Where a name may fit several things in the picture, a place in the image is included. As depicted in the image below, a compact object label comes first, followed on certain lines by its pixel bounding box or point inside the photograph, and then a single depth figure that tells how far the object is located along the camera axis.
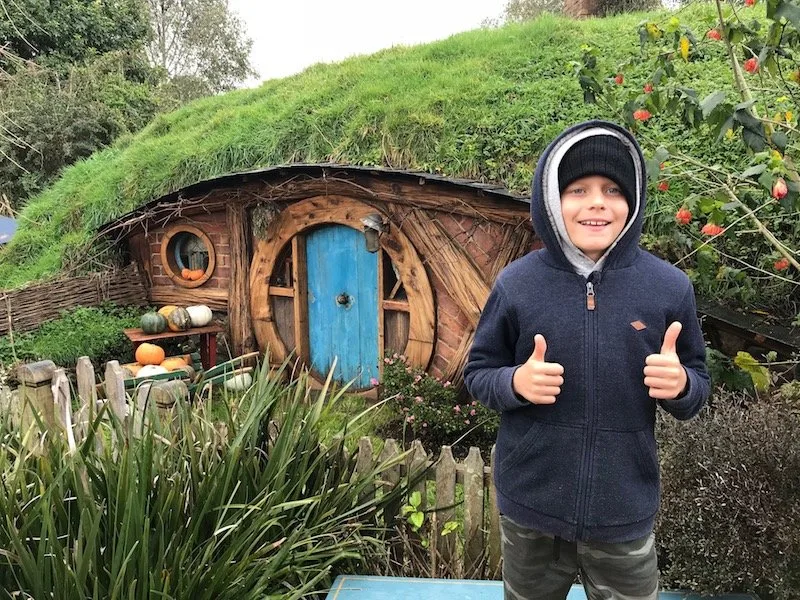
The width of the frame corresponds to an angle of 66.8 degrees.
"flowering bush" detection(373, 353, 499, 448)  5.29
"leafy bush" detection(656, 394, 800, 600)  2.33
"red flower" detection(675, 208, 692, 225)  3.18
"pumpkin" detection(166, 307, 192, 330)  7.12
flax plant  2.08
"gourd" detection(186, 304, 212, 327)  7.24
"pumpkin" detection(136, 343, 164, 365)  6.95
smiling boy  1.67
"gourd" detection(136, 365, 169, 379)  6.32
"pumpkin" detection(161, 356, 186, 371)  6.83
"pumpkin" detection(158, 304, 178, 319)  7.32
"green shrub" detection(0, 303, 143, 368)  6.88
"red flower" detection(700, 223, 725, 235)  2.81
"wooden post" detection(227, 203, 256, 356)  7.13
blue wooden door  6.56
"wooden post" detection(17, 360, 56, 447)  3.63
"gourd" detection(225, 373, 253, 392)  6.04
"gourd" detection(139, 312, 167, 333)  7.10
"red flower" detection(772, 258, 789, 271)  3.16
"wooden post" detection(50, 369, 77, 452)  3.32
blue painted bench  2.71
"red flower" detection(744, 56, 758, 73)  2.88
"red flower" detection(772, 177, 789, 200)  2.42
